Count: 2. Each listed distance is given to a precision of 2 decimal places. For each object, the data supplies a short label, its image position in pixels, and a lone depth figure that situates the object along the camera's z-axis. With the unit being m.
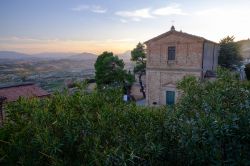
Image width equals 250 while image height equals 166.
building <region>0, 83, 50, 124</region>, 13.84
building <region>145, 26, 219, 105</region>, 18.80
